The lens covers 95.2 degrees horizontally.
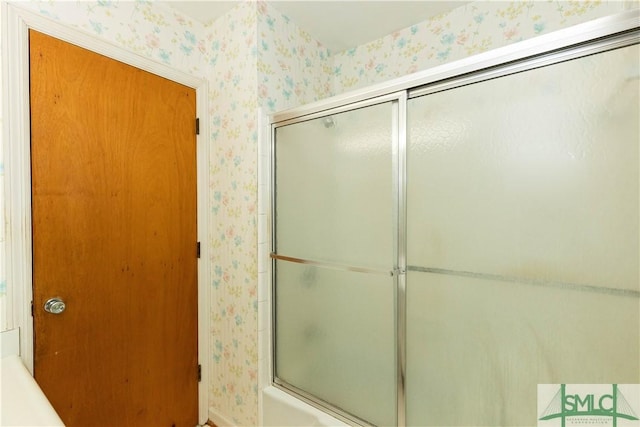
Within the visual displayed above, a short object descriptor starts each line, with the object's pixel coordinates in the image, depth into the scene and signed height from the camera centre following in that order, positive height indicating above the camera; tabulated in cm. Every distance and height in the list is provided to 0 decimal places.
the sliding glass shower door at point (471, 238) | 84 -10
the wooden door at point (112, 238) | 120 -13
